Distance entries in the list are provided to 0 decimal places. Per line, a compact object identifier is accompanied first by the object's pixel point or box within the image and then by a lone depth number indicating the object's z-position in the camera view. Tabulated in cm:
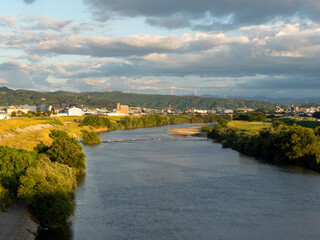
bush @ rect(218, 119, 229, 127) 12316
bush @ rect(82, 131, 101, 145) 8819
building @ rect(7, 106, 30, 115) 16536
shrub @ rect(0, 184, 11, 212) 2739
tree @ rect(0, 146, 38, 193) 3084
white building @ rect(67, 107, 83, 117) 17775
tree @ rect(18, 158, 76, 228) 2772
